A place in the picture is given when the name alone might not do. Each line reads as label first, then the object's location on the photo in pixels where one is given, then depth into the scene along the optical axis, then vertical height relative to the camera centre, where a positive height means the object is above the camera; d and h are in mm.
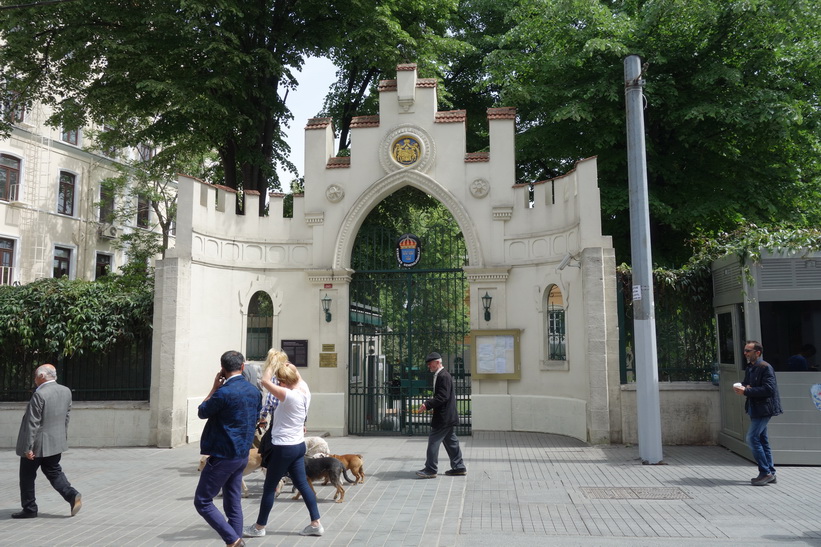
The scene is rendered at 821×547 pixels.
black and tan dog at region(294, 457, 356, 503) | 8164 -1414
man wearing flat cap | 9531 -957
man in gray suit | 7539 -990
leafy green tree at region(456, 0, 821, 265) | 15148 +5865
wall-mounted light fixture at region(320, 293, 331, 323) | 14844 +1000
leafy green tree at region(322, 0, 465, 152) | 17844 +8438
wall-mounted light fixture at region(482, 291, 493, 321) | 14469 +1053
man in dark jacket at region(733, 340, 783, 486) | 8930 -791
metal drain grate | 8367 -1785
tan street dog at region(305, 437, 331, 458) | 8859 -1250
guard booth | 10117 +313
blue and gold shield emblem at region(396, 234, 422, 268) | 14953 +2218
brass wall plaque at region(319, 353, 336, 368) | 14750 -173
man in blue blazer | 5820 -797
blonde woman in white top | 6512 -960
